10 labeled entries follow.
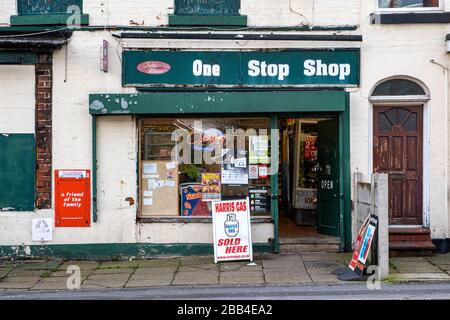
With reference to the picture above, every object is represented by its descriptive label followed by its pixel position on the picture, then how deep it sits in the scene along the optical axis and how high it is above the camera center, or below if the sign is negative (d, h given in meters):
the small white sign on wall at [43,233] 11.90 -1.22
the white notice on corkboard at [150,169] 12.24 -0.07
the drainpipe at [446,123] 11.89 +0.76
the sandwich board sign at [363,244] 9.77 -1.18
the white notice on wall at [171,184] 12.27 -0.35
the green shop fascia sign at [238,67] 11.88 +1.77
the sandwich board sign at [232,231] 11.28 -1.13
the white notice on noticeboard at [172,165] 12.26 +0.01
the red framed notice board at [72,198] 11.91 -0.59
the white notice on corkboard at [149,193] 12.23 -0.52
